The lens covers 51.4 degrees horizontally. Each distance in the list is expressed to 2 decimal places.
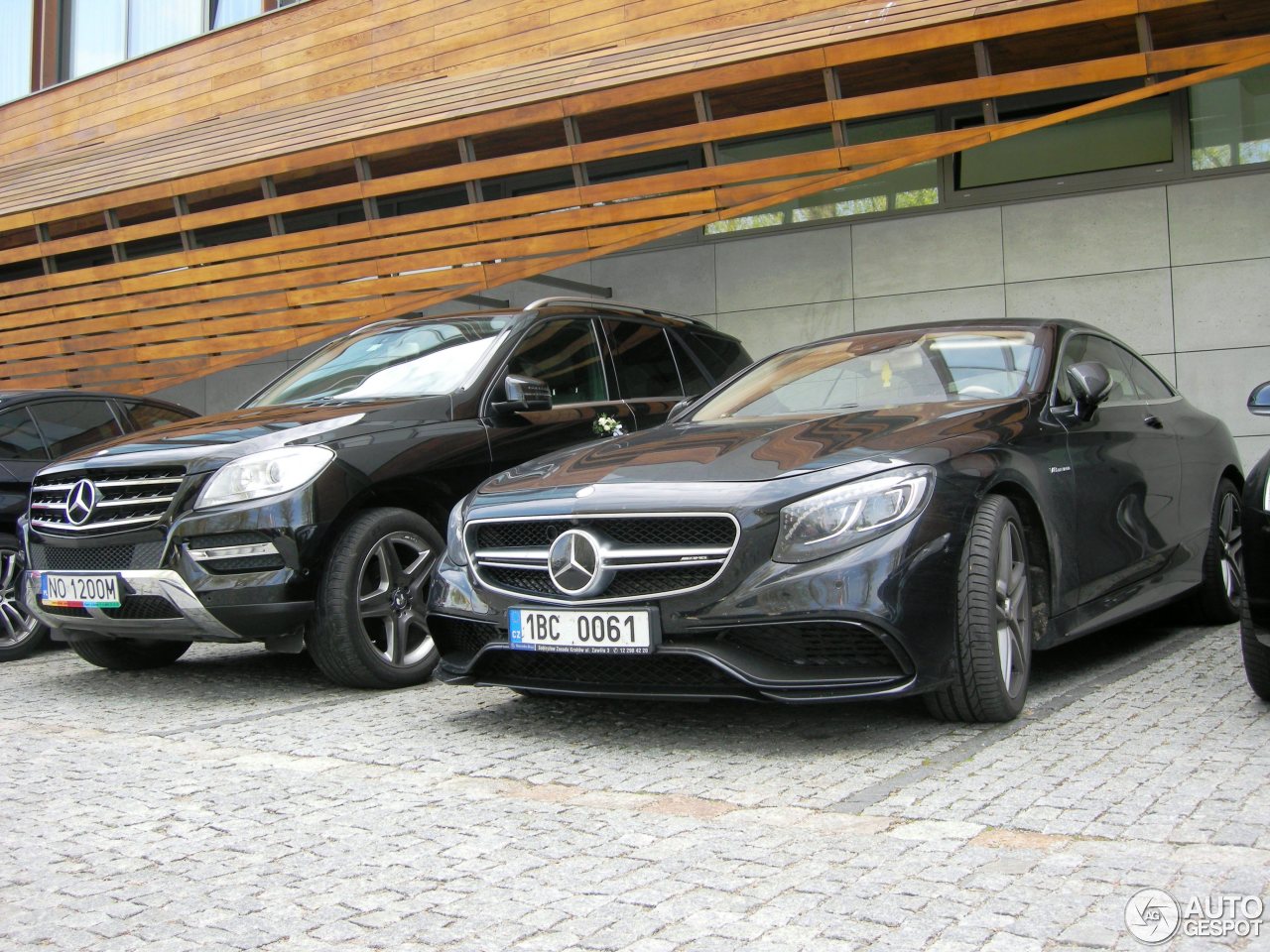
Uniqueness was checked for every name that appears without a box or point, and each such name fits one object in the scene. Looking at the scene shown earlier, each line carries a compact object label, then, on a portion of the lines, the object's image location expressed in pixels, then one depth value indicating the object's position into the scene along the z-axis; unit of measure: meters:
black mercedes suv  5.51
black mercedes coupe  4.11
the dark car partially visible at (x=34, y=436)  7.75
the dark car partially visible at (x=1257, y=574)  4.39
